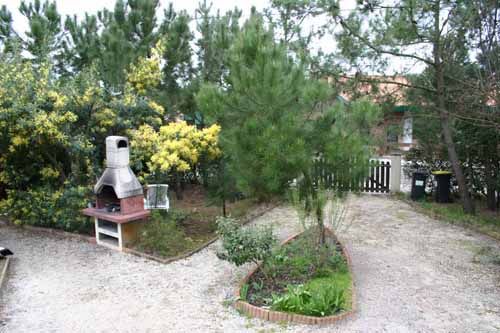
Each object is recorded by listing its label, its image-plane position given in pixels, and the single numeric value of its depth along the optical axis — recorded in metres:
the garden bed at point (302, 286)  3.93
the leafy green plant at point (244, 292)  4.28
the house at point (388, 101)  7.68
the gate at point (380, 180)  10.48
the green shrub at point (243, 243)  4.37
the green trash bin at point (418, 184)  9.57
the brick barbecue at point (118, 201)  6.02
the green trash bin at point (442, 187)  9.22
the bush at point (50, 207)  6.93
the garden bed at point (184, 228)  5.98
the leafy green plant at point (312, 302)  3.93
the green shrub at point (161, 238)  5.96
